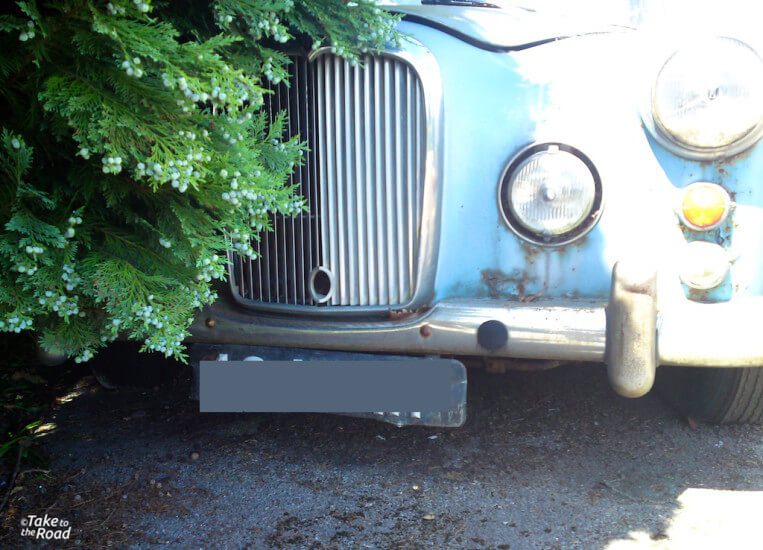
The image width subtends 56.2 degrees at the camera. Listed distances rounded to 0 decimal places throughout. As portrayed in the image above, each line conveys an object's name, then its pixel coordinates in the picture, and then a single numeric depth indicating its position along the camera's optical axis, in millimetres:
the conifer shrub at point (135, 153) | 1707
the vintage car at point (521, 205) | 2219
